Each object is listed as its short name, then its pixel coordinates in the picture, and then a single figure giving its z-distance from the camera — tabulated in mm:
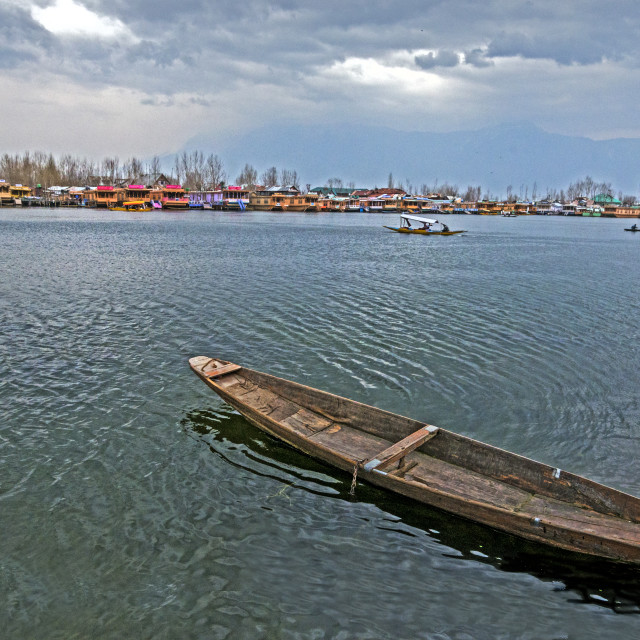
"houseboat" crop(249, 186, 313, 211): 187625
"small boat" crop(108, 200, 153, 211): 158000
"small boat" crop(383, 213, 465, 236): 86838
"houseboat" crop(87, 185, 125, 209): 165250
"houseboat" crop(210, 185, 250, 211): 179000
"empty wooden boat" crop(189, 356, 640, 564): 8766
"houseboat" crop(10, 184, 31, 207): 172250
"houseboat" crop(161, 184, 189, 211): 170375
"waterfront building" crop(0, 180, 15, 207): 165500
